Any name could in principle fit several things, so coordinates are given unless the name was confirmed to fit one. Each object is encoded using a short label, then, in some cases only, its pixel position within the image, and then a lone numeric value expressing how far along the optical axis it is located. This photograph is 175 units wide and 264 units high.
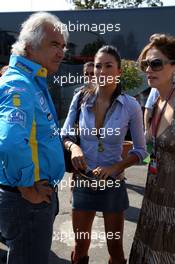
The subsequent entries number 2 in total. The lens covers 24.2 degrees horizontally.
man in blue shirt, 1.68
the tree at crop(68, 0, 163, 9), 23.88
